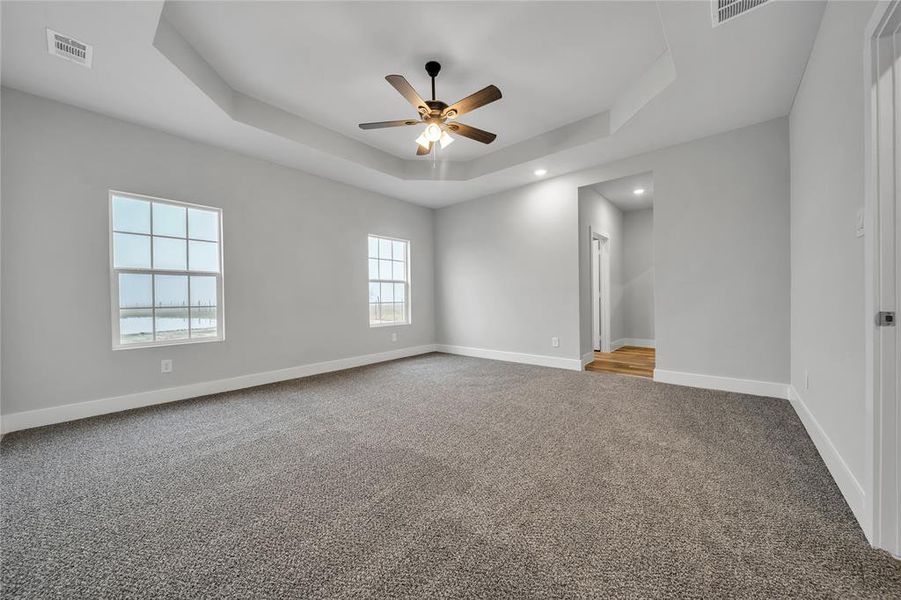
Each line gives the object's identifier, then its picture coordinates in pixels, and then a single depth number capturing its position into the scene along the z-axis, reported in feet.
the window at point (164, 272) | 10.54
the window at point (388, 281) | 18.04
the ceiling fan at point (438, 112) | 8.38
